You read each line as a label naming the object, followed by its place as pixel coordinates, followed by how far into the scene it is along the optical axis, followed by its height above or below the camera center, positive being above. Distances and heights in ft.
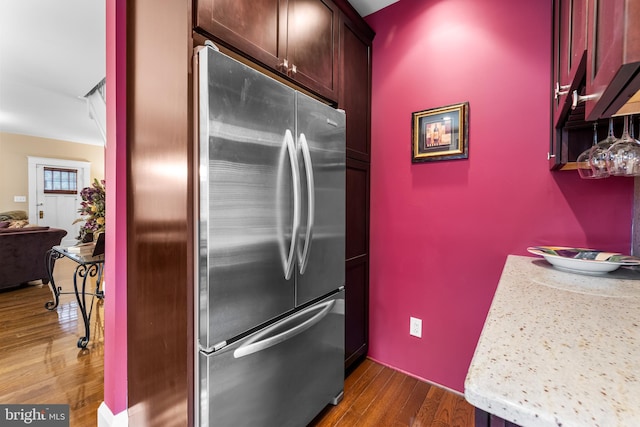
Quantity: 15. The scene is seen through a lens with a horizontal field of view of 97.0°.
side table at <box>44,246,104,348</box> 6.91 -1.80
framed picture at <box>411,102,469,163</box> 5.64 +1.59
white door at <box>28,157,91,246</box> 20.16 +0.76
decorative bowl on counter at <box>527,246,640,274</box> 3.52 -0.65
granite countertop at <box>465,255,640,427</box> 1.25 -0.86
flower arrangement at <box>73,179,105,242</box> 7.38 +0.05
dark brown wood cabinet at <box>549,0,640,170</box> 1.41 +1.08
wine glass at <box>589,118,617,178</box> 3.34 +0.67
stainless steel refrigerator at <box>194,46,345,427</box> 3.11 -0.50
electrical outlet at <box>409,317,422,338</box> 6.29 -2.62
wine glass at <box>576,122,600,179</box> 3.61 +0.60
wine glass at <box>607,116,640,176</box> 3.19 +0.63
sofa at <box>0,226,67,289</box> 11.00 -1.80
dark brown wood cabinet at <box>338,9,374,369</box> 6.08 +0.87
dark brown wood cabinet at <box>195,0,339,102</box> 3.48 +2.58
